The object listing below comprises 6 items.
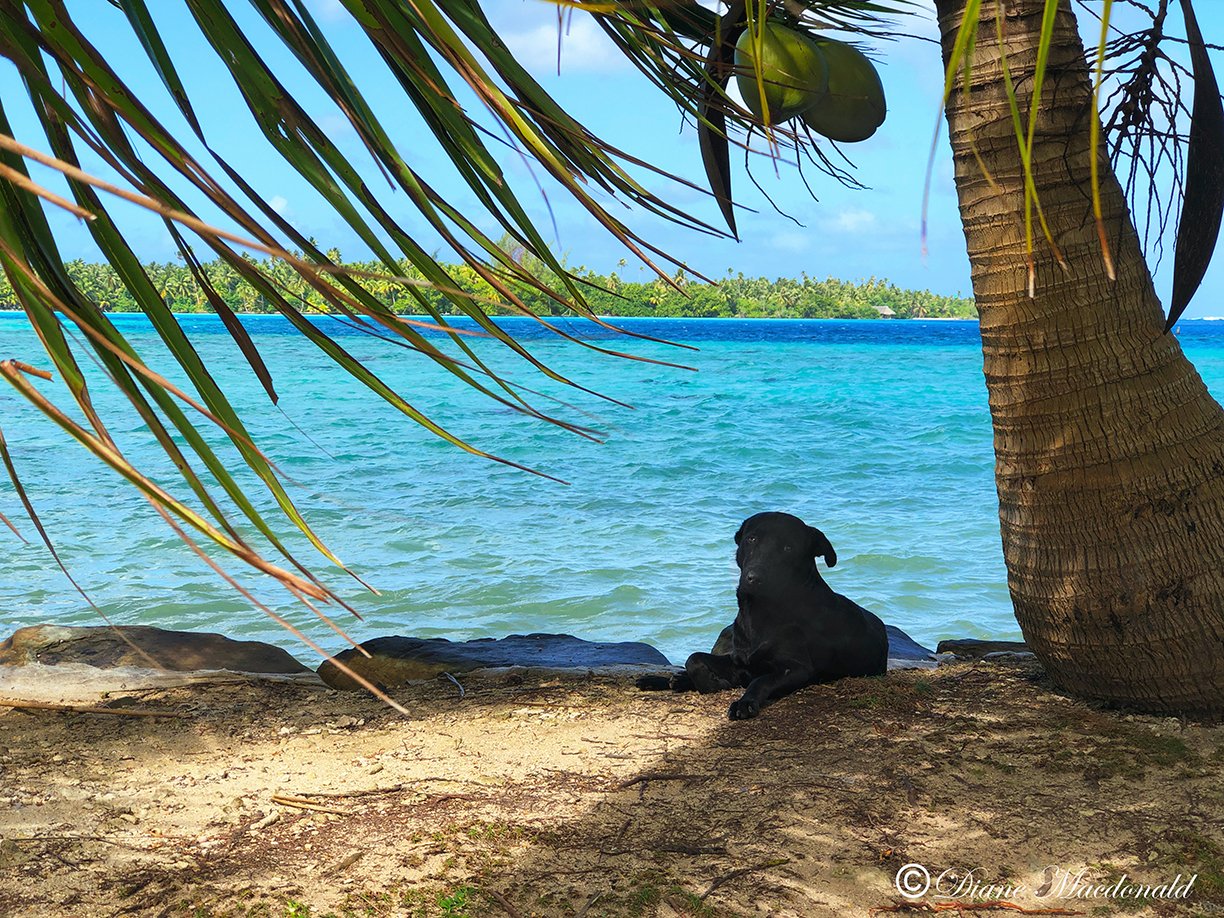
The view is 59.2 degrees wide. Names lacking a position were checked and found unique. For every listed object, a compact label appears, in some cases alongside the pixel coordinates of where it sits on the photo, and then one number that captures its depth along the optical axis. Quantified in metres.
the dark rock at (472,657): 3.49
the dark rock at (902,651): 3.44
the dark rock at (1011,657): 3.40
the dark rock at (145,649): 3.69
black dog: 3.08
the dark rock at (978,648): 3.71
